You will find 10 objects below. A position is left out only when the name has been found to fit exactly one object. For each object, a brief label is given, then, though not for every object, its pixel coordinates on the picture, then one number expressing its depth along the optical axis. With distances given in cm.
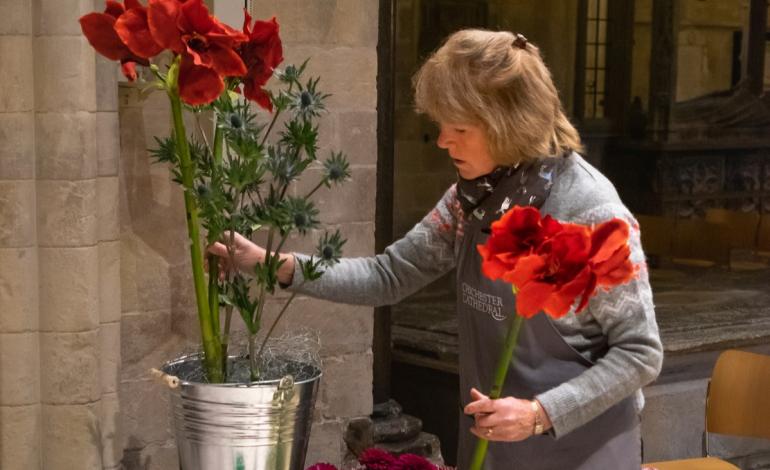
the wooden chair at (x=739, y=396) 365
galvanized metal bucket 212
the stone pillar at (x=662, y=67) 696
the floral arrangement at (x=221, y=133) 201
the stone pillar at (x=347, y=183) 352
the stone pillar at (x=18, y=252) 297
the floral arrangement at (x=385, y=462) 220
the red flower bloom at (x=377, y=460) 223
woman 216
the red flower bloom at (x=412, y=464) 220
